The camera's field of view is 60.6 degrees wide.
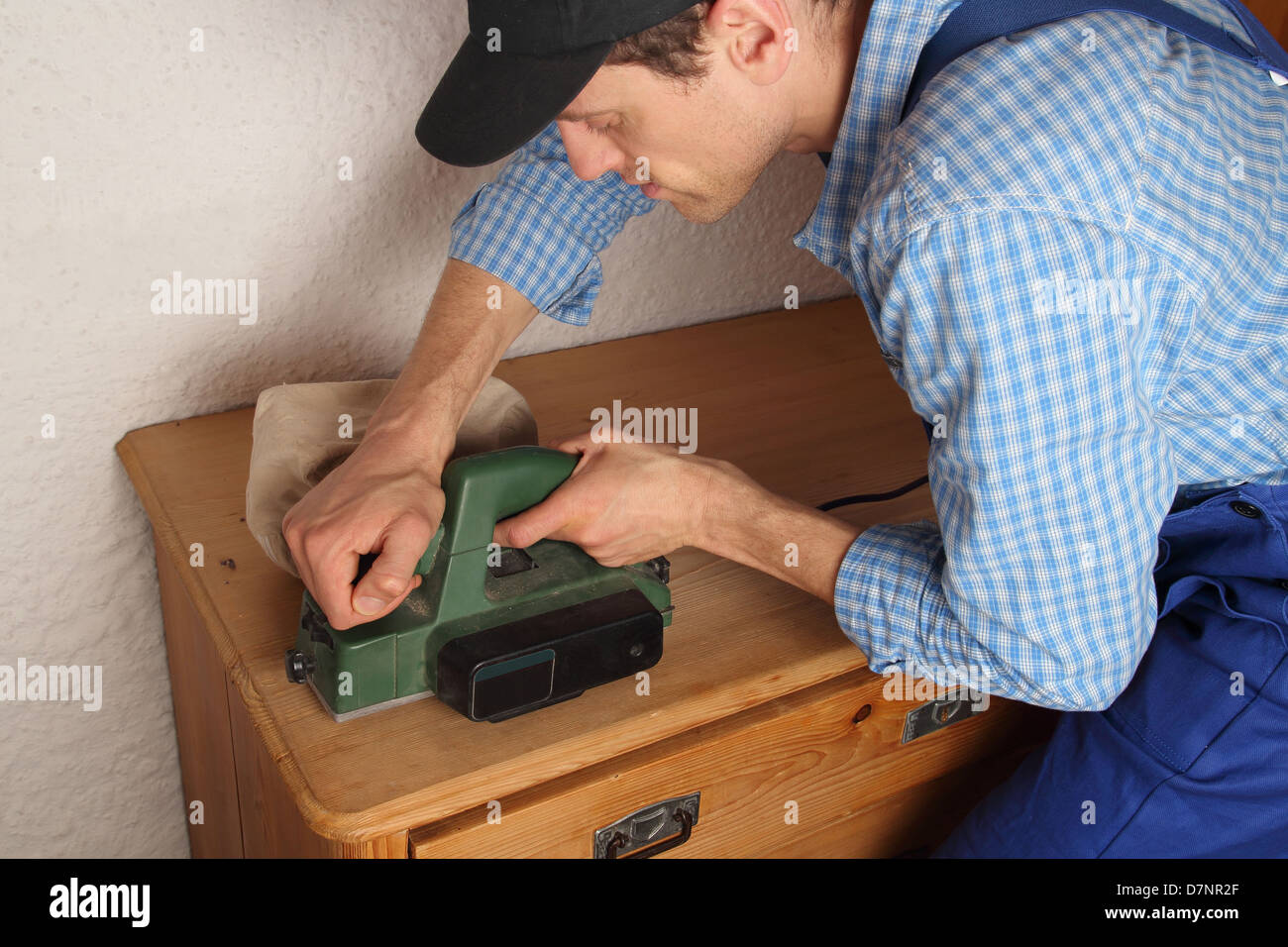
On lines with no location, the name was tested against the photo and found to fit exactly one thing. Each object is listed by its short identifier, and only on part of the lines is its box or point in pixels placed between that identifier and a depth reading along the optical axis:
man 0.65
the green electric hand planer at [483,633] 0.75
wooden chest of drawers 0.74
